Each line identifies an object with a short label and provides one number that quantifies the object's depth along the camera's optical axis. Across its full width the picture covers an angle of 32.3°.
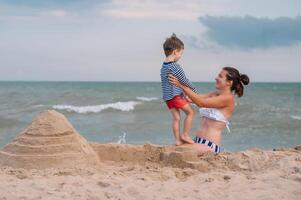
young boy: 5.61
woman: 5.56
